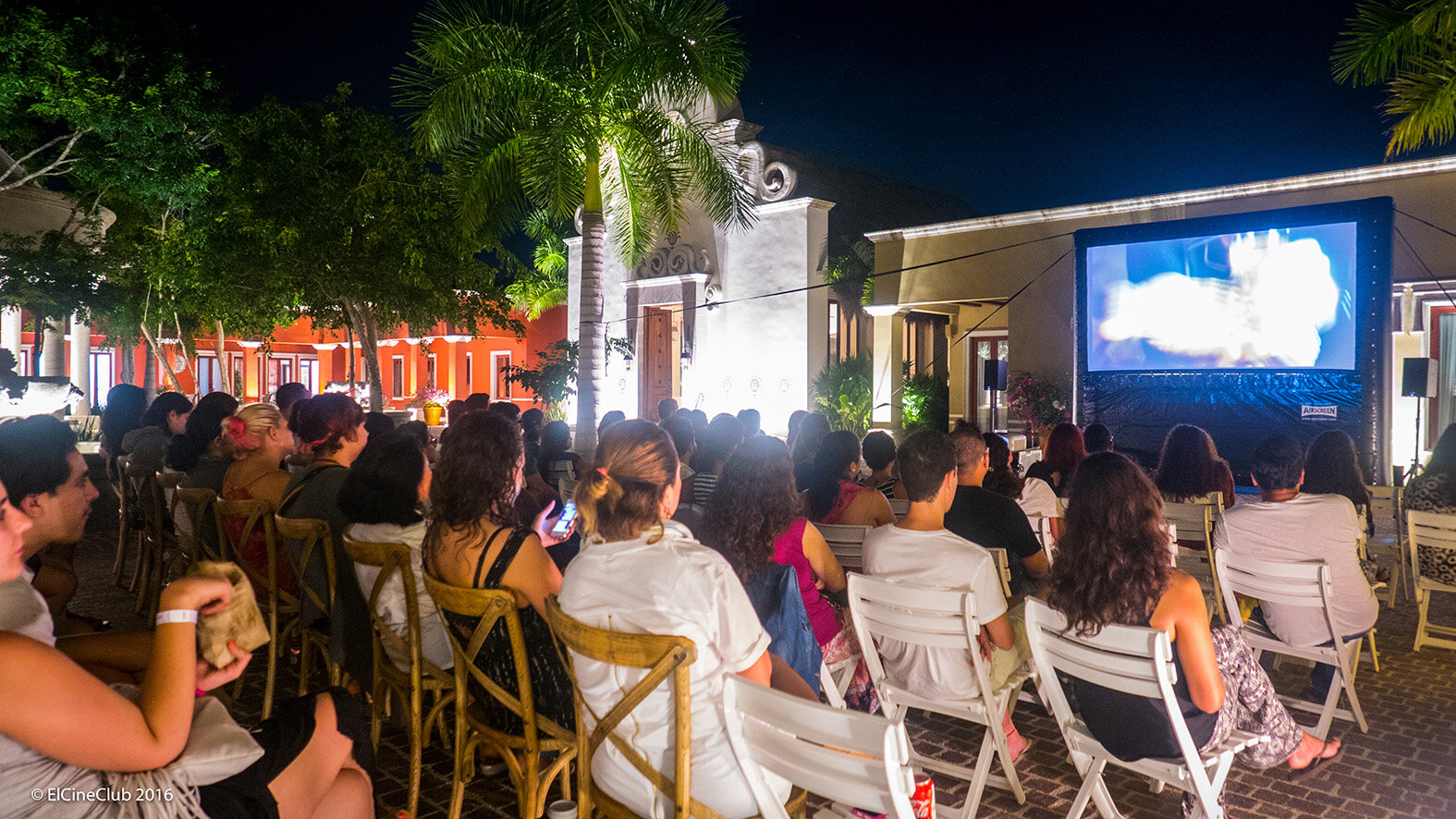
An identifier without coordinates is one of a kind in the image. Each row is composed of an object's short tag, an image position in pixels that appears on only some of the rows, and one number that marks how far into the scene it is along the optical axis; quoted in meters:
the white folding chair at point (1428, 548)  5.01
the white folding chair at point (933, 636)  2.99
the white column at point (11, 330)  14.93
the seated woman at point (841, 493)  4.14
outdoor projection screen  10.44
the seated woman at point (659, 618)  2.09
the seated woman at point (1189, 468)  5.55
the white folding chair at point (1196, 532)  5.17
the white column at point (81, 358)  17.09
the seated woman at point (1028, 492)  5.04
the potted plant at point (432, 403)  22.48
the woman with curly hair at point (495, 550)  2.79
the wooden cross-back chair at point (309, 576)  3.54
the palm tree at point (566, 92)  8.92
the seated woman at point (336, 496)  3.45
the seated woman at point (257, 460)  4.42
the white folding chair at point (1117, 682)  2.56
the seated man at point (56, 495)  2.35
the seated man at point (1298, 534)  3.93
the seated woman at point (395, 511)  3.19
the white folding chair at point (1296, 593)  3.61
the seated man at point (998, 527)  3.80
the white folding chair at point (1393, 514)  6.31
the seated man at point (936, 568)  3.07
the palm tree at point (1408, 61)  7.79
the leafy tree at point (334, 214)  13.85
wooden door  19.38
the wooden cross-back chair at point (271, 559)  4.02
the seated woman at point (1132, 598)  2.71
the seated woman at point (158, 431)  6.40
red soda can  2.30
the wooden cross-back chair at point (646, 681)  1.93
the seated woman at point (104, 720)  1.52
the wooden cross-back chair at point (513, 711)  2.59
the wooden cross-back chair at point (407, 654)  2.99
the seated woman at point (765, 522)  3.09
